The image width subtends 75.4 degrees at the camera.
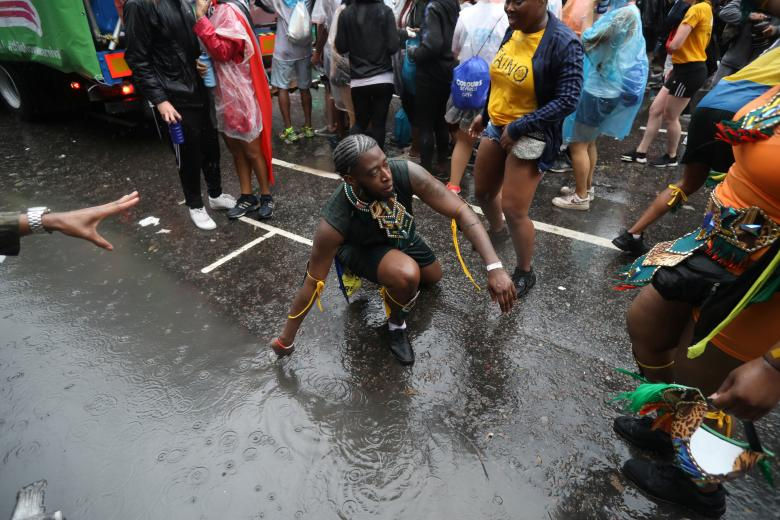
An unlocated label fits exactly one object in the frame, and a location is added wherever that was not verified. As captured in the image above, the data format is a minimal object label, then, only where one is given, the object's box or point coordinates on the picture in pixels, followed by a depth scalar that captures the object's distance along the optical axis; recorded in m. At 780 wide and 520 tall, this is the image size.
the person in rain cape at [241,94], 3.84
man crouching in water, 2.42
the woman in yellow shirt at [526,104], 2.82
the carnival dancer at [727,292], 1.49
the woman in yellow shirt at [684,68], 4.92
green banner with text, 5.35
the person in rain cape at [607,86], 4.09
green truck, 5.36
